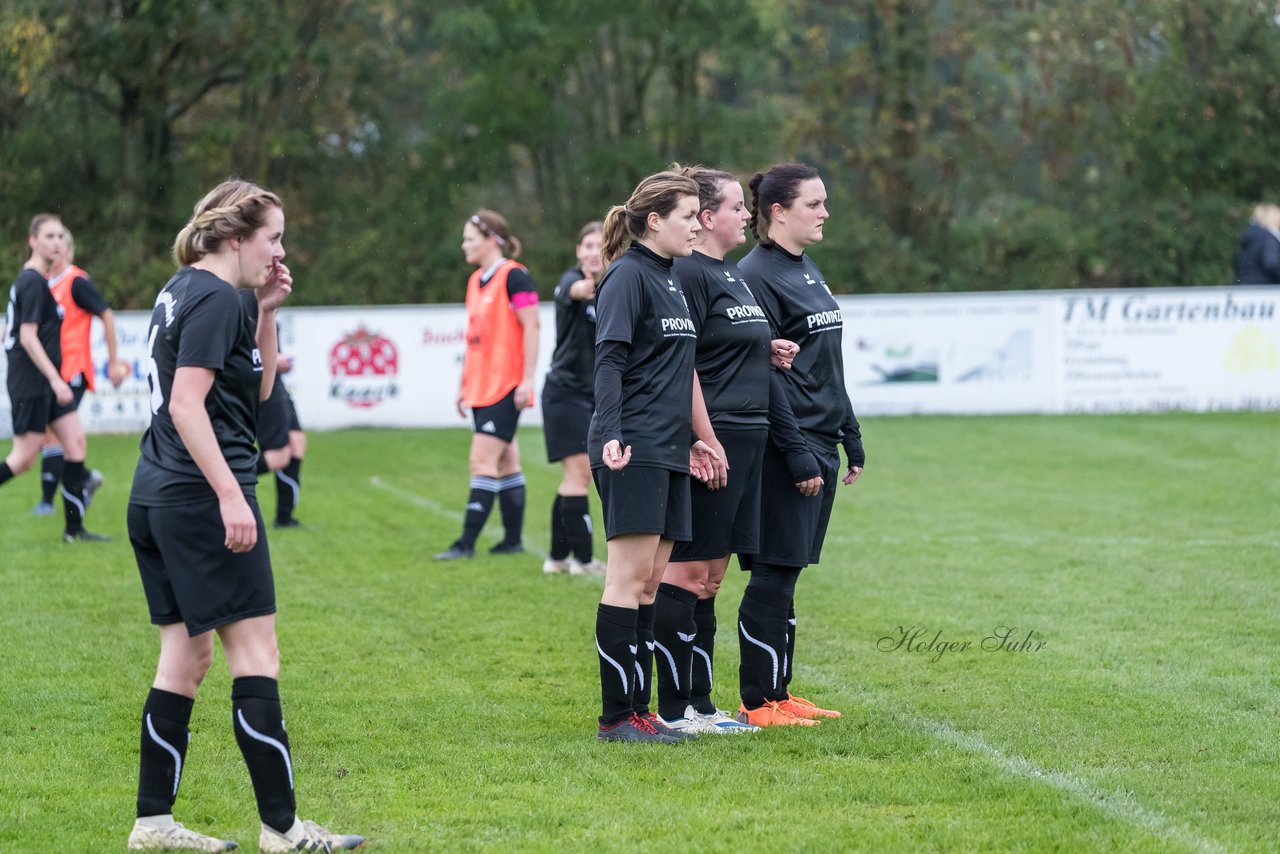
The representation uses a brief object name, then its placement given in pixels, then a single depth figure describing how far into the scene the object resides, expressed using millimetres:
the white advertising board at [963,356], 38719
